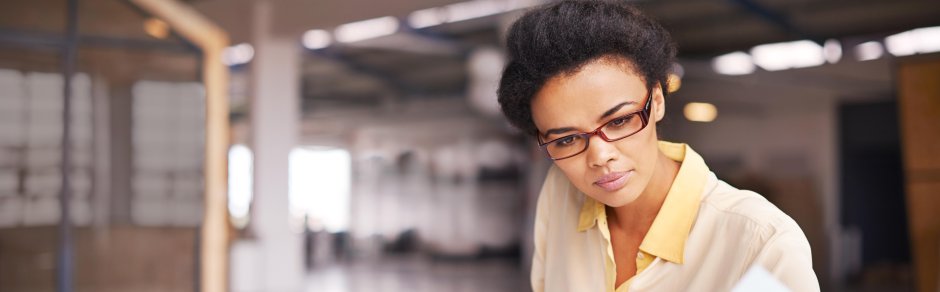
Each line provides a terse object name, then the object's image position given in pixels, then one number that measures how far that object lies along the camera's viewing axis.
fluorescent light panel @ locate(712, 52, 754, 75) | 12.96
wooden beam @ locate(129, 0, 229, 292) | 6.19
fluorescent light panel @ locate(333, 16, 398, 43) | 11.70
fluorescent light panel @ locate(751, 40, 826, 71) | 12.02
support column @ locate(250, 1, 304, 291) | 9.28
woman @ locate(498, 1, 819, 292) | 1.35
